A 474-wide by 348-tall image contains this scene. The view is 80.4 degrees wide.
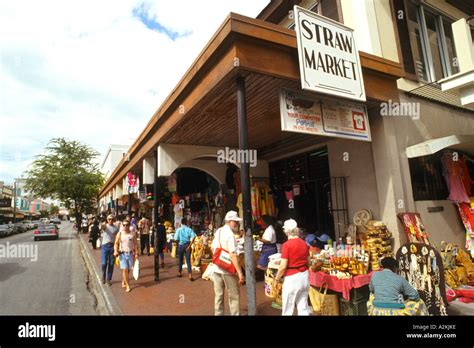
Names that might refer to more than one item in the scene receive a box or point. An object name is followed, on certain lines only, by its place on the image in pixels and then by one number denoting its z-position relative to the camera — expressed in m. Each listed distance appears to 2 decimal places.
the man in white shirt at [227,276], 4.55
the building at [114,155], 44.75
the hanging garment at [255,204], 9.30
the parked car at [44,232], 24.95
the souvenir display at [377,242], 5.40
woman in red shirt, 4.22
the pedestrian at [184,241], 8.55
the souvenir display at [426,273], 4.54
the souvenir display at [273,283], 5.45
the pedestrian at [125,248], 7.53
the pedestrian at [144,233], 13.08
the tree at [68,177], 31.66
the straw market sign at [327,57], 4.61
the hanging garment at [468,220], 6.83
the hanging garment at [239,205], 9.70
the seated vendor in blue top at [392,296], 3.71
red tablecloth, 4.70
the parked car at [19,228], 37.66
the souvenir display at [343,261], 4.99
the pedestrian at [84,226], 29.77
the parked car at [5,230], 31.98
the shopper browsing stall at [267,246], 6.94
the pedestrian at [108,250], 8.23
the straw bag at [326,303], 4.86
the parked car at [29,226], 46.83
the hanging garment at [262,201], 9.44
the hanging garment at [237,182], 10.71
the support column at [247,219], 4.10
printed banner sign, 4.82
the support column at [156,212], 8.18
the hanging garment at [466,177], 7.23
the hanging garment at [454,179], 6.92
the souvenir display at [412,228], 5.63
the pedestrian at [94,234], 16.23
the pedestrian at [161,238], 10.17
